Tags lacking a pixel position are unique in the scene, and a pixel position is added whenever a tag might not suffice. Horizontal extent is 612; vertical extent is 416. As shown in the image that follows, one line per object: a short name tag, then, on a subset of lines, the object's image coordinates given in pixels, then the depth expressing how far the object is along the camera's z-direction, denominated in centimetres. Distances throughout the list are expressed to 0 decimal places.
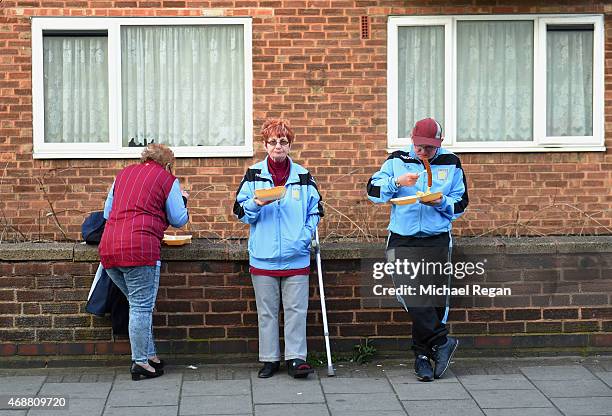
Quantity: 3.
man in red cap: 714
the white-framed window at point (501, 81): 1036
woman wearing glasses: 722
